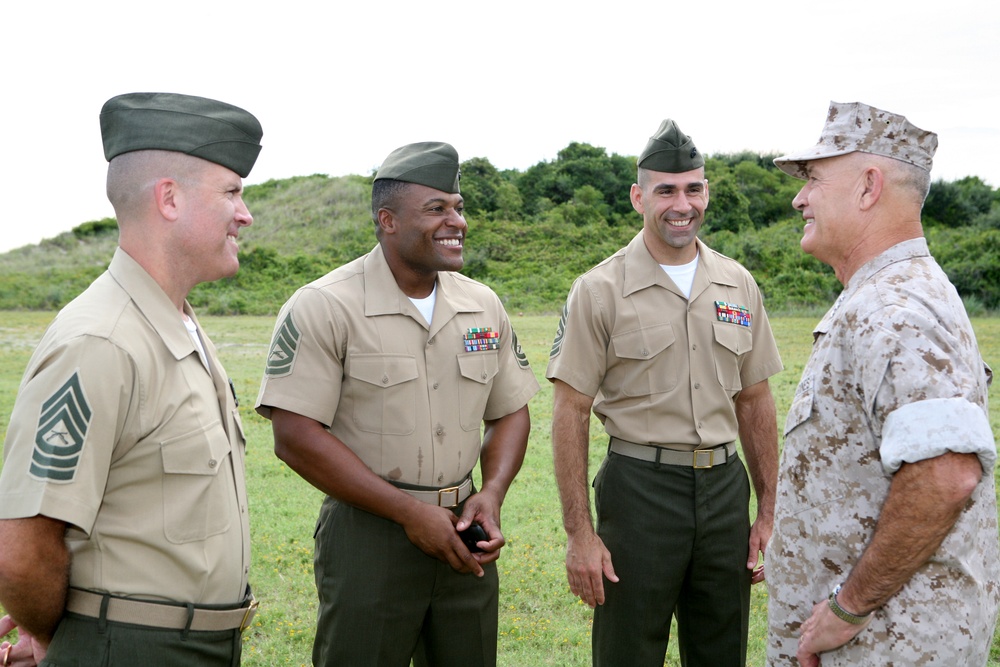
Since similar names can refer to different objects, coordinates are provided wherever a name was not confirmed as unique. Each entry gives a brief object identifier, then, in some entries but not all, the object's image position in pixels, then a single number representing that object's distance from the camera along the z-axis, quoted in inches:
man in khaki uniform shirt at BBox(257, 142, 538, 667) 106.5
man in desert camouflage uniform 74.9
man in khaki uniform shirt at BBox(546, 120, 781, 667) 122.8
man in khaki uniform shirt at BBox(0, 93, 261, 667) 67.7
